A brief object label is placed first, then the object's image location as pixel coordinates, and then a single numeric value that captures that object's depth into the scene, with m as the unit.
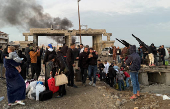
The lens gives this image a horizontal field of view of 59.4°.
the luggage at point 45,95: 4.95
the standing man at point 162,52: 13.50
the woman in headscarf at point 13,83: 4.43
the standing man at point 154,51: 12.17
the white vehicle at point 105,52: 26.52
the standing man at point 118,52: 14.31
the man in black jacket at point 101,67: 9.60
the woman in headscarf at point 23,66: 7.37
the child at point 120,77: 8.95
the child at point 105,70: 9.78
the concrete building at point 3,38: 69.29
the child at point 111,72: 8.68
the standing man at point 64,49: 7.55
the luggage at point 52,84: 5.38
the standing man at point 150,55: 12.12
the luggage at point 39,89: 5.00
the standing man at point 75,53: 7.35
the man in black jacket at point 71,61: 6.42
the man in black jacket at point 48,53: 5.78
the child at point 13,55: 4.41
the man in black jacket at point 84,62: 7.03
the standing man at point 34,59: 7.31
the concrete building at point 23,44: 27.26
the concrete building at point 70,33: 26.27
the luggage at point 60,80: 5.16
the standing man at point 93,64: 7.05
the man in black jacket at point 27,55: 8.30
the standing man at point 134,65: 5.23
